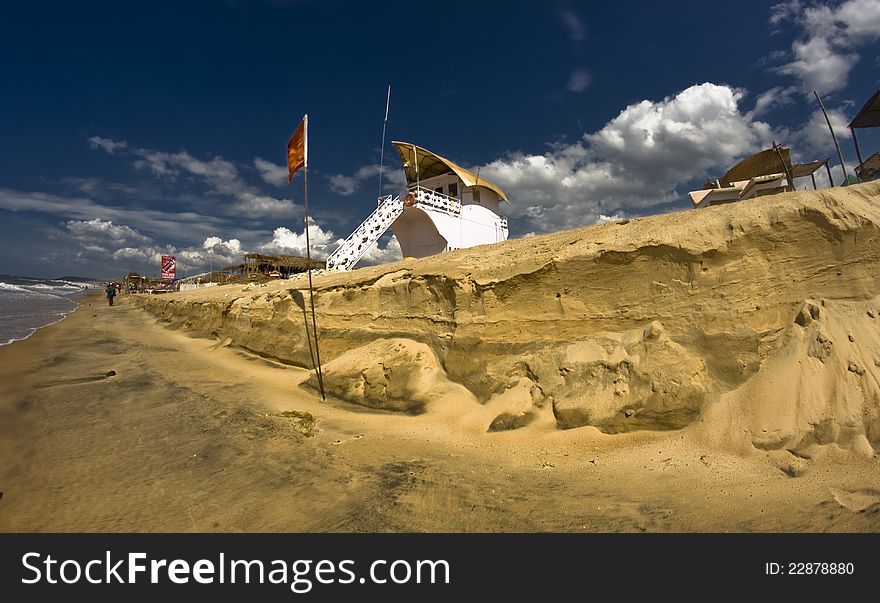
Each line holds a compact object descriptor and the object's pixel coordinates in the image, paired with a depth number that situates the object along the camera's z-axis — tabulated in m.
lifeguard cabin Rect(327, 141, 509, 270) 18.58
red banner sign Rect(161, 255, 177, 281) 52.84
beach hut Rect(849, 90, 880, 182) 15.43
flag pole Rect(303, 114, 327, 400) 8.90
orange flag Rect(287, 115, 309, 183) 8.97
